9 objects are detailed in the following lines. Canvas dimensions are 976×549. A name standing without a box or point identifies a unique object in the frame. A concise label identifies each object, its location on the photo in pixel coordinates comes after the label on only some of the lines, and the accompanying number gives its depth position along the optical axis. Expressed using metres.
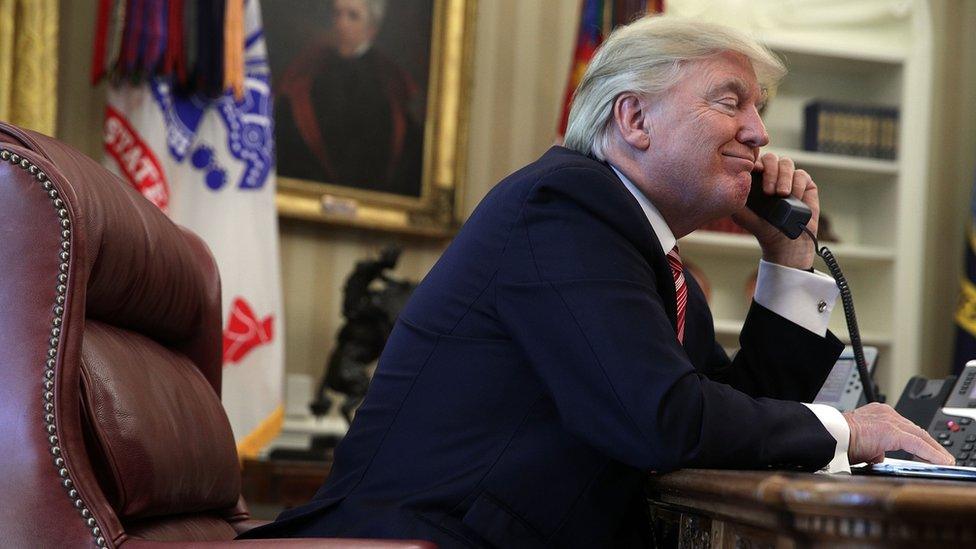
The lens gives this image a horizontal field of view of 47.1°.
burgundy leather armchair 1.34
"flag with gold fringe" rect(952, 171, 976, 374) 4.92
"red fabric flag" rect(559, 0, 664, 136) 4.63
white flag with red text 3.92
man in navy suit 1.35
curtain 3.57
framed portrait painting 4.52
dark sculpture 4.05
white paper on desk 1.25
